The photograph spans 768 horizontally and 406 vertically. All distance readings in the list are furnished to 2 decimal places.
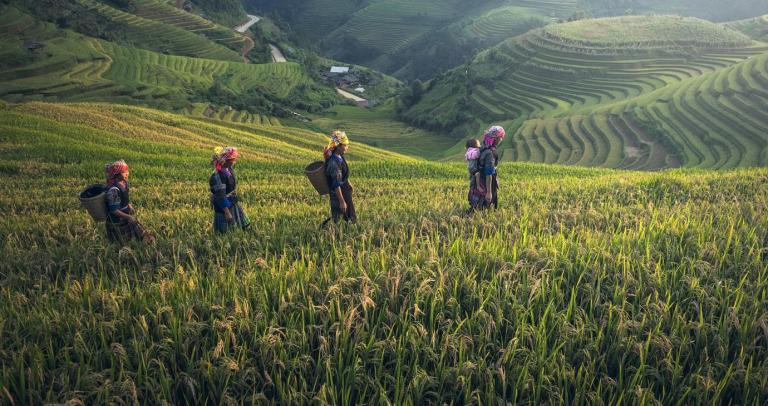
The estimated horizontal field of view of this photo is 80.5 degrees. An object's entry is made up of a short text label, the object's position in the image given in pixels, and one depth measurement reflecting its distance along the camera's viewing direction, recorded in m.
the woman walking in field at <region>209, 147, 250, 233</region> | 6.70
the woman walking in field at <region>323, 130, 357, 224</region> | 6.93
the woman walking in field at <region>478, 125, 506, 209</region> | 7.78
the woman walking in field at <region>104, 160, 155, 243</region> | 6.29
